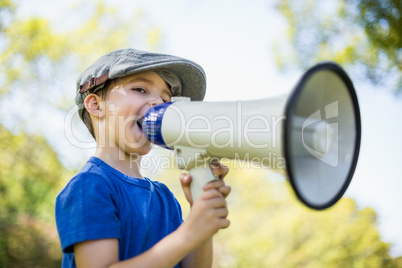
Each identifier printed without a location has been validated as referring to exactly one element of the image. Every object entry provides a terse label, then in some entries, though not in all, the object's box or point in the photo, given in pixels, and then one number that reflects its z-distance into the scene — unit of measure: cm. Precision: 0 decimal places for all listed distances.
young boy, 109
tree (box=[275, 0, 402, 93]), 393
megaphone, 100
